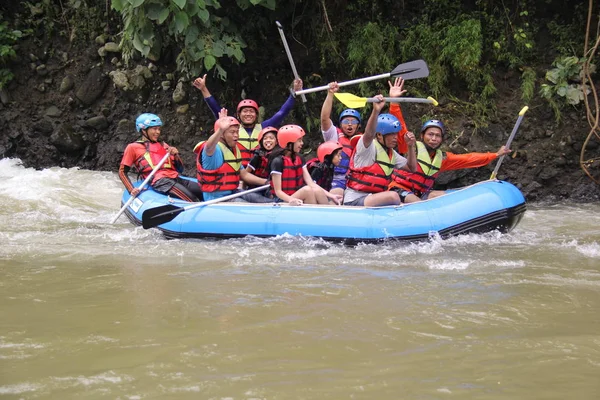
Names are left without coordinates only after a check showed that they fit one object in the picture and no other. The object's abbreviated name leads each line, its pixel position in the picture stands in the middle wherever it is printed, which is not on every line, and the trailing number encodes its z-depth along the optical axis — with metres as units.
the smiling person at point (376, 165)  6.46
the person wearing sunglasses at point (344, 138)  7.22
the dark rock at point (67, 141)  11.05
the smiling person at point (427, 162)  6.72
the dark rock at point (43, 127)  11.26
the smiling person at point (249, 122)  7.53
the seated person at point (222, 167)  6.97
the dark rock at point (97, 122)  11.20
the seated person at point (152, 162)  7.77
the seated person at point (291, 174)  6.68
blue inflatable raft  6.19
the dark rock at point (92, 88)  11.41
